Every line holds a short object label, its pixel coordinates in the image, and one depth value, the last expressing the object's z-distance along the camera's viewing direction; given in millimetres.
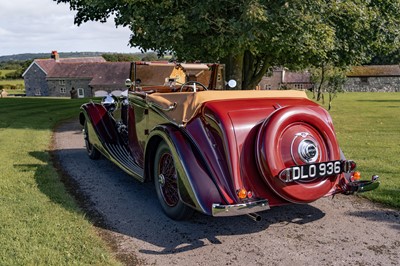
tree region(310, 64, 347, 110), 25272
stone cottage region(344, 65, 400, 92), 62188
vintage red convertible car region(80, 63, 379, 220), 3818
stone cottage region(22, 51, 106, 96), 60500
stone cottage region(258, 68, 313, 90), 63656
